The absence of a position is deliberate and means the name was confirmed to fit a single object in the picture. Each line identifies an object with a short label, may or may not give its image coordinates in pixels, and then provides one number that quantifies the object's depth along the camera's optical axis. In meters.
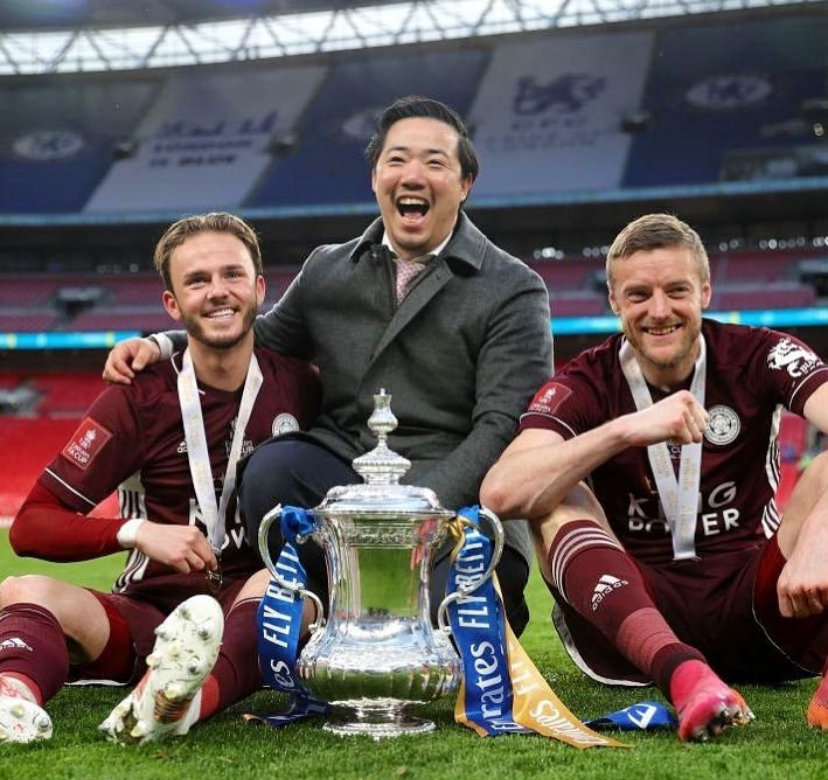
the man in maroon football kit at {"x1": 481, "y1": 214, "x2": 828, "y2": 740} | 2.87
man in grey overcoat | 3.39
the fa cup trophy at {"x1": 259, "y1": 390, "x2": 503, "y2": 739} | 2.44
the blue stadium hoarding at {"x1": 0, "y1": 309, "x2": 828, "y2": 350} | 21.47
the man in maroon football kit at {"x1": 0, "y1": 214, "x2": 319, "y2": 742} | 2.54
